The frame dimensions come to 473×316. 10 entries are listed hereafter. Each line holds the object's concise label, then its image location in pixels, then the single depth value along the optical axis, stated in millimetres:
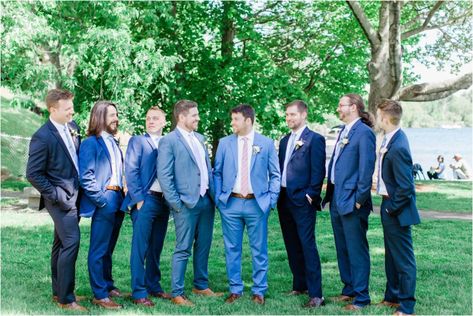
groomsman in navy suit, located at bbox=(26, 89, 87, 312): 6375
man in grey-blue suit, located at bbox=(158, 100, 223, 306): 6867
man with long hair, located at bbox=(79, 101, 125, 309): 6691
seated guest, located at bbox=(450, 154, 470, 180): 28000
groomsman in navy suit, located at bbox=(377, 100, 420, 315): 6270
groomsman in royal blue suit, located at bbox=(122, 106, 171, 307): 6902
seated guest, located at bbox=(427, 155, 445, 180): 29125
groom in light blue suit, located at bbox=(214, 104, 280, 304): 7023
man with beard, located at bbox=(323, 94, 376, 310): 6637
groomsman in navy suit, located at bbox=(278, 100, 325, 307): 7062
